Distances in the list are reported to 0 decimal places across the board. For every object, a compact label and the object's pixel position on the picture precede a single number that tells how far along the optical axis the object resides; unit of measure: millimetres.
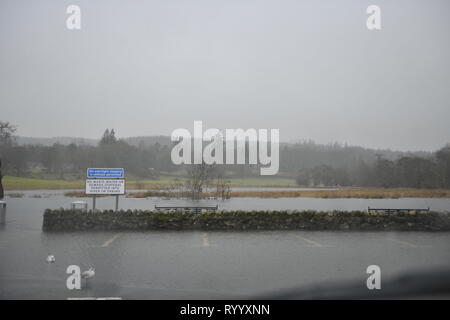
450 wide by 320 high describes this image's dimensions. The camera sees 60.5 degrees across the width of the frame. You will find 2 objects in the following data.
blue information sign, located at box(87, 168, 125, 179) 15438
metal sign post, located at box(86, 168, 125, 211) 15383
